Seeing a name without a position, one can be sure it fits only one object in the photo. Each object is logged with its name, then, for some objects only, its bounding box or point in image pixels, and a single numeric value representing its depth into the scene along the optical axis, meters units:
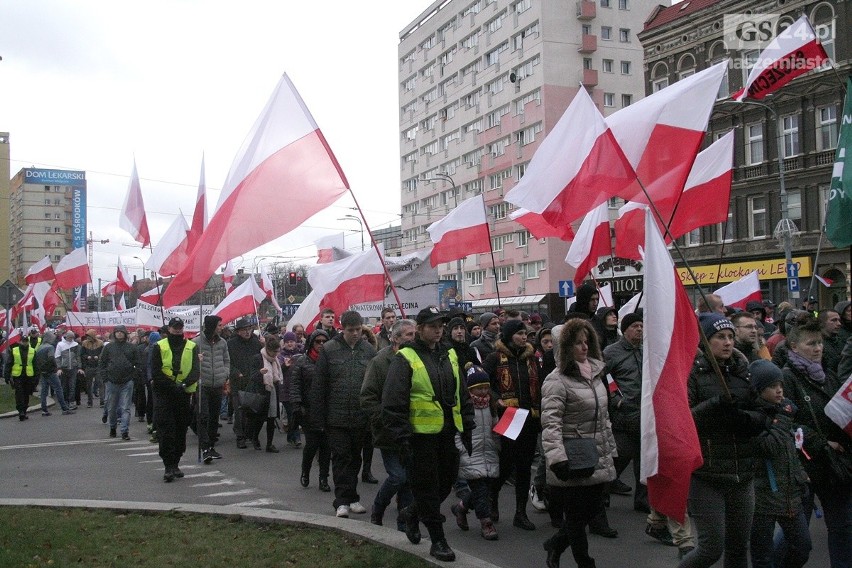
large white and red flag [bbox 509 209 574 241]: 12.51
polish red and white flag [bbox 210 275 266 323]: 17.48
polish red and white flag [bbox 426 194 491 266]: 14.48
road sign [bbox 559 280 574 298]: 25.36
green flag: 9.10
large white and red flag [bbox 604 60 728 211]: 8.46
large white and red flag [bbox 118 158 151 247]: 15.19
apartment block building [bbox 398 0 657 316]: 60.00
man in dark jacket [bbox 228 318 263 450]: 14.23
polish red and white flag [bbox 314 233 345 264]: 22.94
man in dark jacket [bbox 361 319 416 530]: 7.11
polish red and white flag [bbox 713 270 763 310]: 13.96
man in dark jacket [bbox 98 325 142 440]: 15.41
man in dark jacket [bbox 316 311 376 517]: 8.25
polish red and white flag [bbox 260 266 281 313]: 30.17
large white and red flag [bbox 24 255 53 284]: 26.58
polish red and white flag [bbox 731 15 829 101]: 12.05
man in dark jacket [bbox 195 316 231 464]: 12.92
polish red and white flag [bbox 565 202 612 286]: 13.56
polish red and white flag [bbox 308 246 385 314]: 15.57
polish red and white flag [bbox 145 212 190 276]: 16.00
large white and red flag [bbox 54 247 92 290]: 22.96
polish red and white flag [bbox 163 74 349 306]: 8.73
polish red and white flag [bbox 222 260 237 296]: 25.16
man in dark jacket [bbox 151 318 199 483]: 10.62
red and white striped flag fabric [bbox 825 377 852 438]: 5.29
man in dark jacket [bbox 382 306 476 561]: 6.48
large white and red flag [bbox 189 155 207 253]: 12.46
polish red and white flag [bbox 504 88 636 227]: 8.04
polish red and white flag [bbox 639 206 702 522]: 4.86
